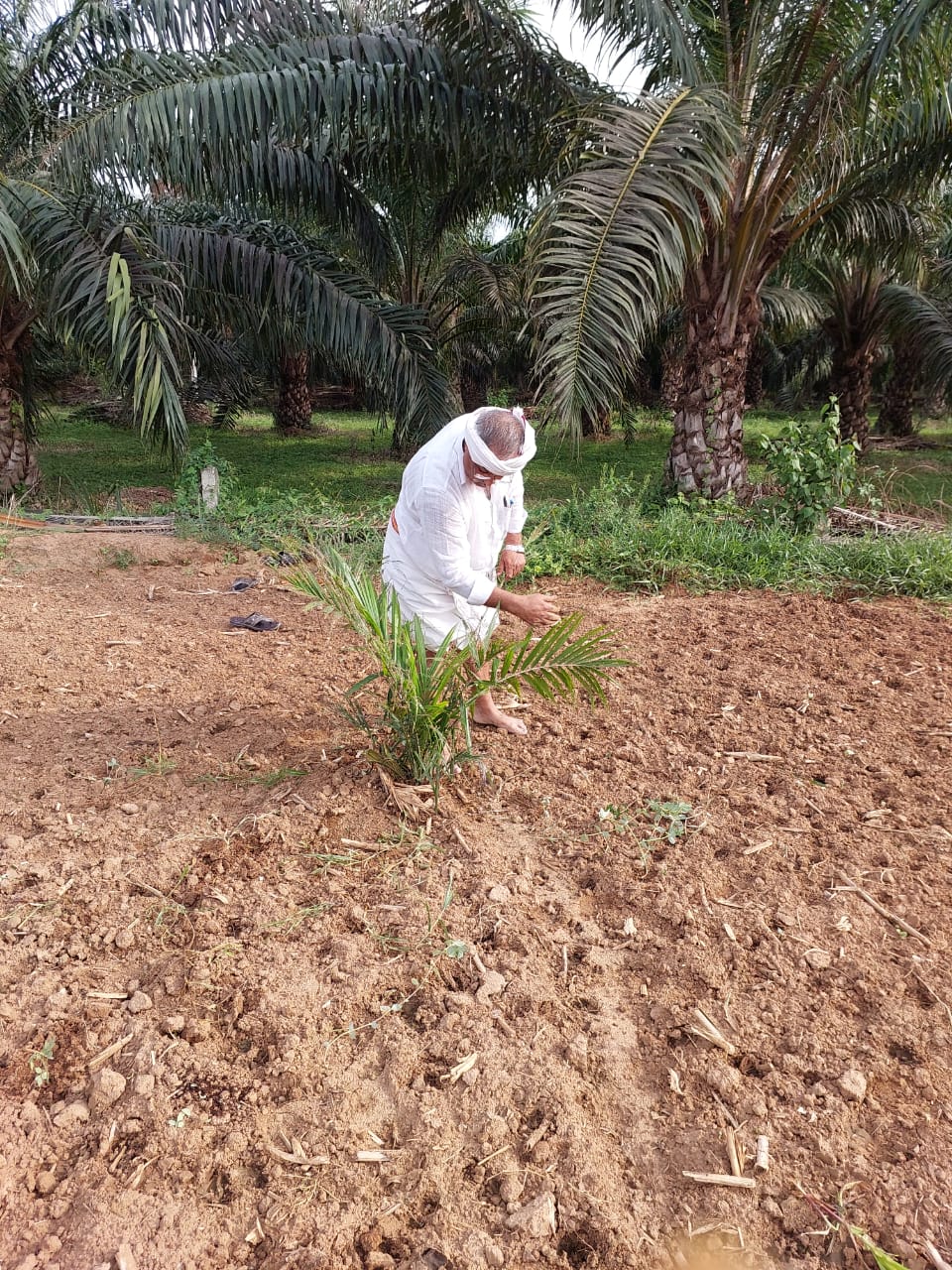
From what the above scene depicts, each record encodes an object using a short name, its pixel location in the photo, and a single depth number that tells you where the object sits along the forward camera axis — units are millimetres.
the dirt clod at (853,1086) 1790
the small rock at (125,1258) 1479
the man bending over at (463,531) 2564
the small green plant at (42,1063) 1836
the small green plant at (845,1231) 1458
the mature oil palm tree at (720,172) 5164
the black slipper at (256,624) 4539
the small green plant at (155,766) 2971
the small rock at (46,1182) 1625
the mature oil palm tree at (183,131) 6176
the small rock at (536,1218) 1552
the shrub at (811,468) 5840
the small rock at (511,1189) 1605
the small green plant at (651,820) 2641
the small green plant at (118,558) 5652
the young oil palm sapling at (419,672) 2551
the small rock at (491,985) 2053
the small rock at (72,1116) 1742
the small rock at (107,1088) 1780
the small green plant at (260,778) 2881
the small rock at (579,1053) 1878
